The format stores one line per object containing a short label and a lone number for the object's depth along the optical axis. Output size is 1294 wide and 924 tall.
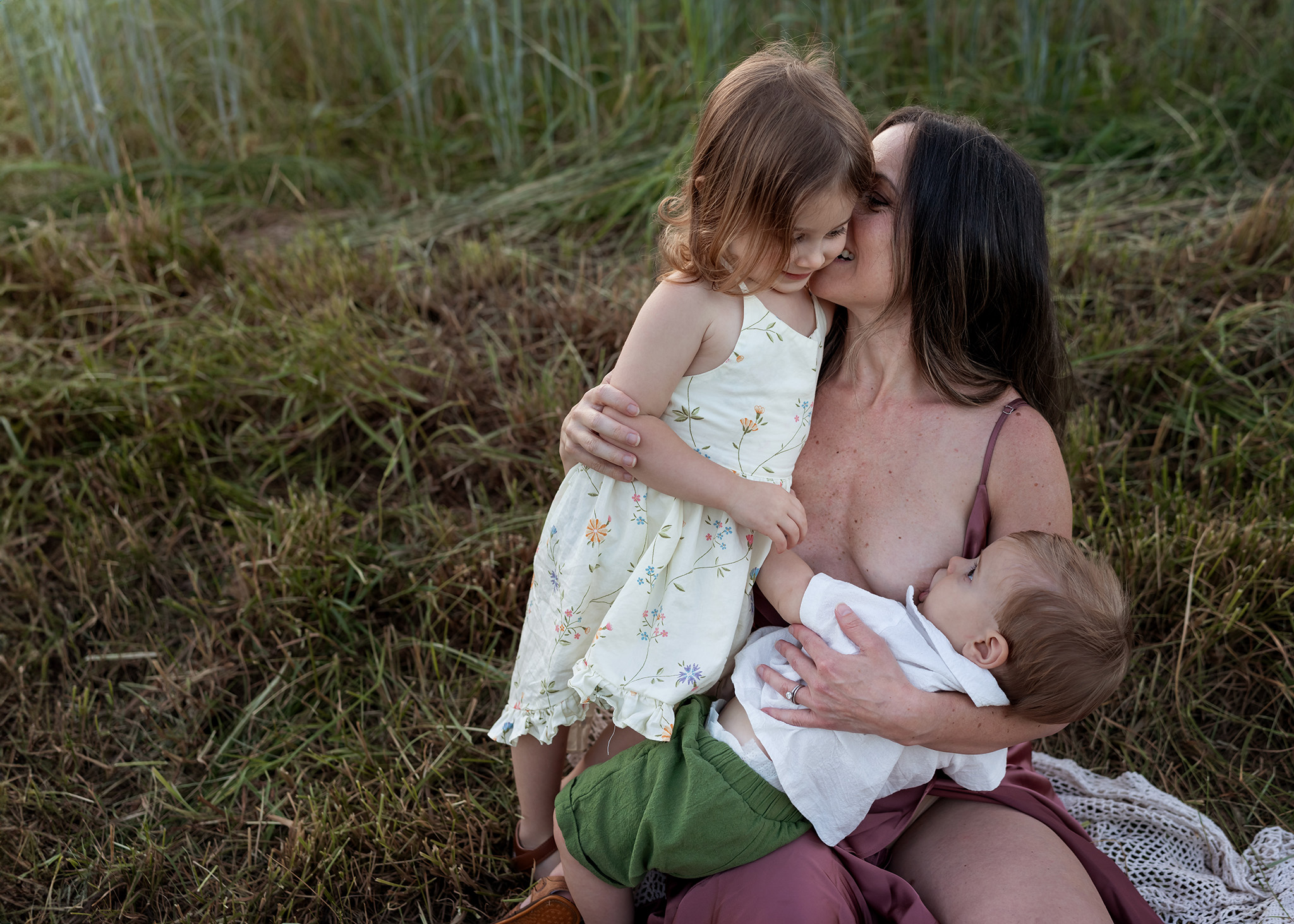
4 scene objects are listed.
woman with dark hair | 1.59
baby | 1.54
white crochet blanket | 1.91
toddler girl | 1.54
